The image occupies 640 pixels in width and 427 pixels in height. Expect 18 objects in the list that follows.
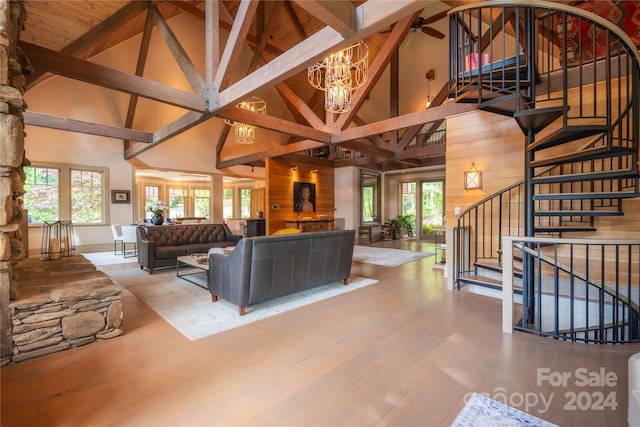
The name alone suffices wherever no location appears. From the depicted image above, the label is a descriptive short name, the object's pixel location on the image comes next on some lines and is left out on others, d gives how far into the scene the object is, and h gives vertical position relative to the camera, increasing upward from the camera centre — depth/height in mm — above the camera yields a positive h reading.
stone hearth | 2156 -832
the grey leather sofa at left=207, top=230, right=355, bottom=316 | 3023 -654
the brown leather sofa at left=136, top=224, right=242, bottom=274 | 4980 -608
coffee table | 4045 -1078
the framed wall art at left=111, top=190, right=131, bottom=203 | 8047 +431
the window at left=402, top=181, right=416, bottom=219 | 11011 +509
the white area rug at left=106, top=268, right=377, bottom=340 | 2818 -1114
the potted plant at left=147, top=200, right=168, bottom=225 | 6129 -66
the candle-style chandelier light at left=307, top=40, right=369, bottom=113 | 3955 +1912
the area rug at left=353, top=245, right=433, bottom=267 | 6059 -1084
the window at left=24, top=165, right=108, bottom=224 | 6914 +449
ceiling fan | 6980 +4676
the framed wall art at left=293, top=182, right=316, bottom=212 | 9734 +497
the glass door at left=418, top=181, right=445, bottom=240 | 10306 +143
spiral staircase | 2523 +503
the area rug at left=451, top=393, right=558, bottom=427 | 1516 -1138
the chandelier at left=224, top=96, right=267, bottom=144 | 5832 +1684
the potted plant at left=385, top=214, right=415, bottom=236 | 10650 -469
